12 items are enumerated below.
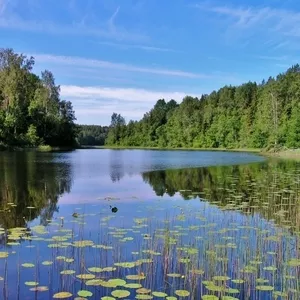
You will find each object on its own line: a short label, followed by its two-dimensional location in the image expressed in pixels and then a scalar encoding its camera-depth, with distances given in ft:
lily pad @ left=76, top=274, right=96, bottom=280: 21.98
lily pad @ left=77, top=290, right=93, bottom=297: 19.50
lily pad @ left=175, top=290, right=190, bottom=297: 19.63
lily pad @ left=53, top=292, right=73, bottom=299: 19.56
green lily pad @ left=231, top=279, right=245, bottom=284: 21.49
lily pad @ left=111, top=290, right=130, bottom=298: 18.93
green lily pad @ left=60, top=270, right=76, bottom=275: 22.12
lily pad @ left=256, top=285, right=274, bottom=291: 20.67
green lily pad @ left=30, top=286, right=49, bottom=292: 20.90
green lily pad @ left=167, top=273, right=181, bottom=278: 22.57
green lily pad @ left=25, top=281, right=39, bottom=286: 20.77
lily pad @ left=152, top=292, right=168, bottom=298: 19.60
